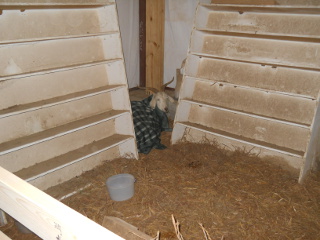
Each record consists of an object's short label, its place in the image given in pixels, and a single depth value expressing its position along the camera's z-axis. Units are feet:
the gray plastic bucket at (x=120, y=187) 10.31
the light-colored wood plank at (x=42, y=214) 2.59
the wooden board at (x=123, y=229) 5.44
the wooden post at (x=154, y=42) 20.63
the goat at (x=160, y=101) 15.92
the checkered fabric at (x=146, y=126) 13.91
